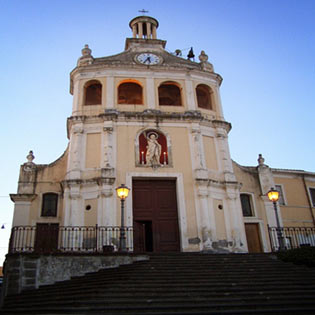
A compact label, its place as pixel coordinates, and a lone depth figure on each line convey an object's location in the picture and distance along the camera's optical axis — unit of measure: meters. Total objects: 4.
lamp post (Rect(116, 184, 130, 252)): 15.41
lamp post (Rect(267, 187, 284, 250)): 17.38
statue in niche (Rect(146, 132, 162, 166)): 20.62
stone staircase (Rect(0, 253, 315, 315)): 9.89
